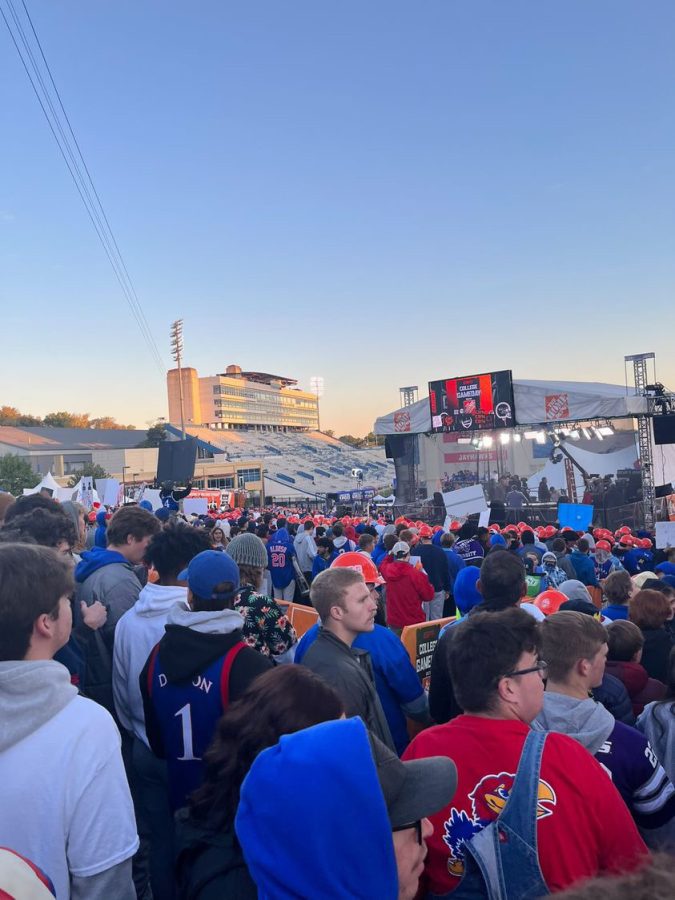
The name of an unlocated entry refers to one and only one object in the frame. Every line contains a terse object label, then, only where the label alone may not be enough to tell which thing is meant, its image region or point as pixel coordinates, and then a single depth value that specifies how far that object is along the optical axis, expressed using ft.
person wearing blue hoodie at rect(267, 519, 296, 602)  29.63
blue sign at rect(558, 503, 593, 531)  41.12
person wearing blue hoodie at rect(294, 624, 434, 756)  10.37
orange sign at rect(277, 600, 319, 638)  20.57
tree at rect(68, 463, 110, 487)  157.07
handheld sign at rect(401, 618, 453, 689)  15.80
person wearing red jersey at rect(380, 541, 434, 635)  19.93
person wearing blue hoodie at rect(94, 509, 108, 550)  23.30
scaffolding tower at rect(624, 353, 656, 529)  53.16
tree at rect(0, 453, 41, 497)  132.68
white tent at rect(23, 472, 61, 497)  35.70
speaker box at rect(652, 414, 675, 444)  49.60
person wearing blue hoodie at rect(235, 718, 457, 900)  3.47
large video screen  59.98
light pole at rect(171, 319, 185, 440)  146.79
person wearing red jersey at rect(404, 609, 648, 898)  4.60
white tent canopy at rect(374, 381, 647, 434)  52.80
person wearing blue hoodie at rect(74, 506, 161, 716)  10.55
